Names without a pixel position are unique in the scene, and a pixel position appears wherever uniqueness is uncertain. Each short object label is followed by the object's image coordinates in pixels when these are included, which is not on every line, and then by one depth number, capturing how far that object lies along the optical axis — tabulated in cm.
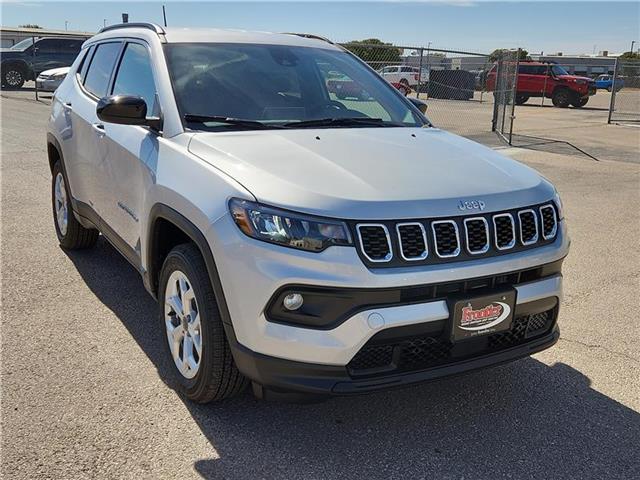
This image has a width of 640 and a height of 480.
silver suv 255
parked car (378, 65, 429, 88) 1552
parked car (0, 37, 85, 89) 2584
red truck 2655
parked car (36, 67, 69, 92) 2166
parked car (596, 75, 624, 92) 3874
